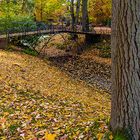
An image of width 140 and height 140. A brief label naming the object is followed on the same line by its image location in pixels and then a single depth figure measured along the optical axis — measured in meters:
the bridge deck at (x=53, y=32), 12.10
